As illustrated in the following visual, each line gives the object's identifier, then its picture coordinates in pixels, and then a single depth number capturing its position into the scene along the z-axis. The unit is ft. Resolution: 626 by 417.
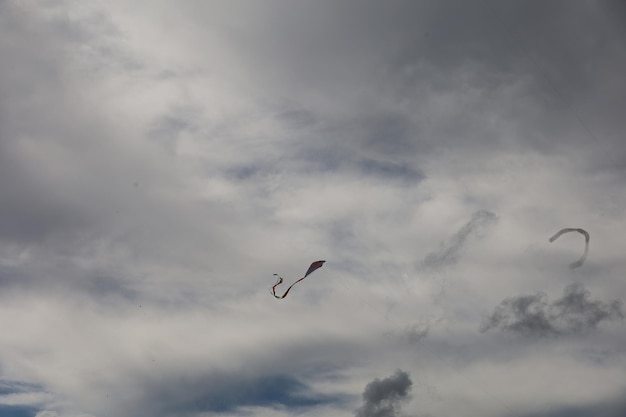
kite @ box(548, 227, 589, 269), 280.06
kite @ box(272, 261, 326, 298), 477.53
